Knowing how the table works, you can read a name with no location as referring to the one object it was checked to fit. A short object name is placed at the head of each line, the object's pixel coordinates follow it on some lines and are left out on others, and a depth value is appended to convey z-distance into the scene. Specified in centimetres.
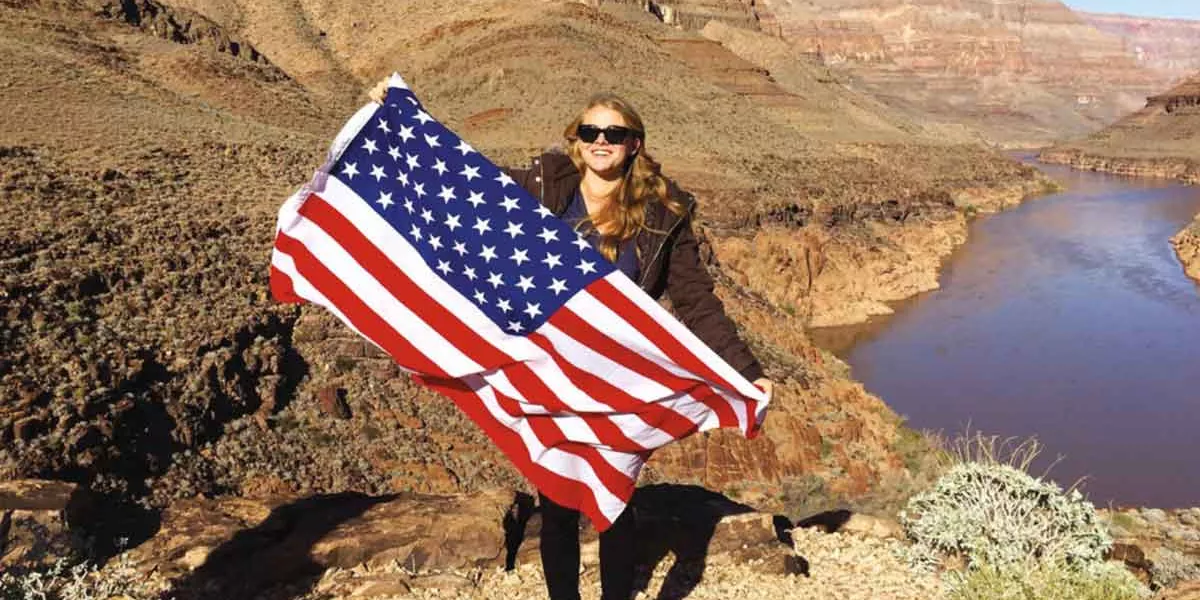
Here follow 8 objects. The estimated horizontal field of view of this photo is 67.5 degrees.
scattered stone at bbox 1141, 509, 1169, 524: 1045
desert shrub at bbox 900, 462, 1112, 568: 570
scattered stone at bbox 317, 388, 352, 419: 1068
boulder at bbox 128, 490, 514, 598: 512
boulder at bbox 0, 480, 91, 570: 448
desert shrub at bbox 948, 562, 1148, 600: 431
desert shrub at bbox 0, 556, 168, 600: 383
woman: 338
